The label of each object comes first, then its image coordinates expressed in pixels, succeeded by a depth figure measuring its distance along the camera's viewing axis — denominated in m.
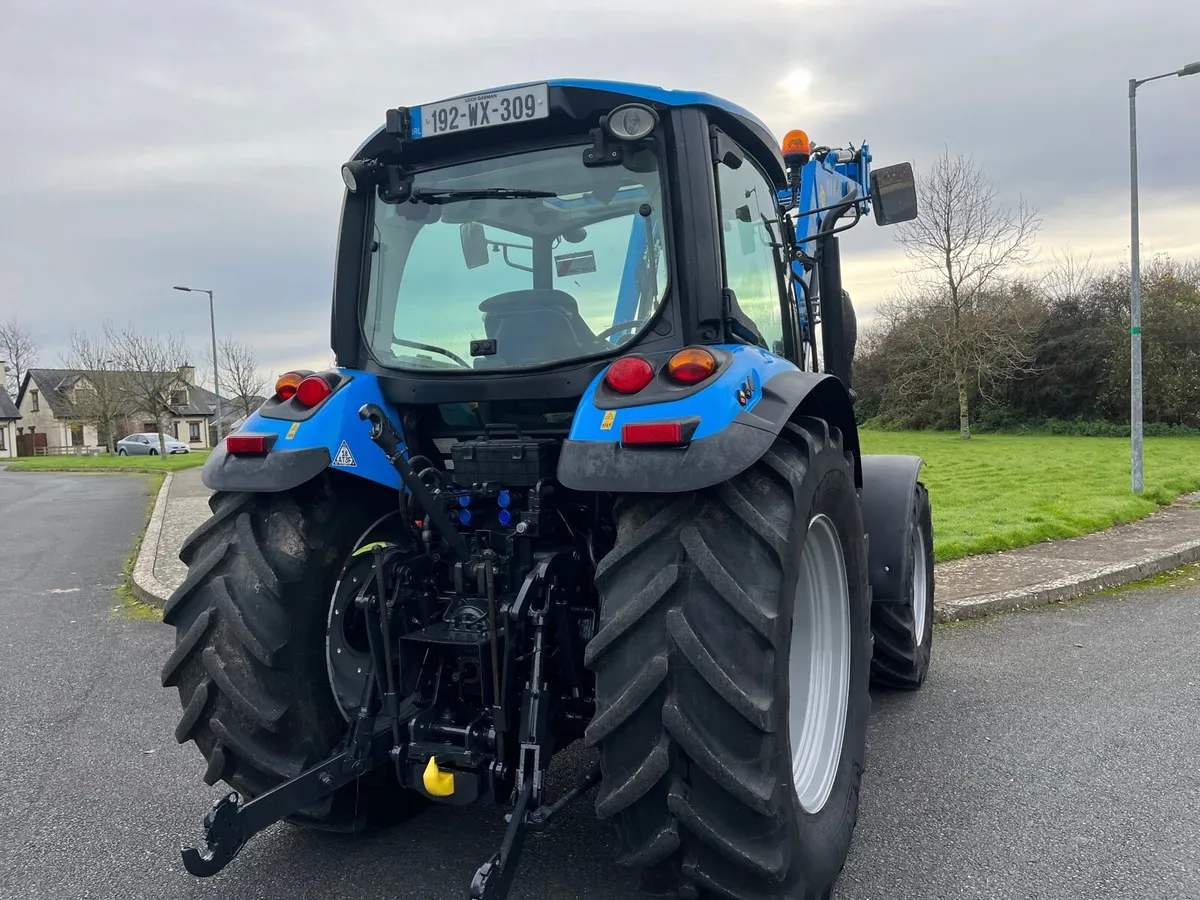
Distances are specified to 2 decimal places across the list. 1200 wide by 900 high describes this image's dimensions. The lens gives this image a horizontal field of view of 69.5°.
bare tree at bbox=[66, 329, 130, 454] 39.28
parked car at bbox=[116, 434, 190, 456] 46.62
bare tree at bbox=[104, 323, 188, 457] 35.31
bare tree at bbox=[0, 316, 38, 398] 53.72
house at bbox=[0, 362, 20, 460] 61.31
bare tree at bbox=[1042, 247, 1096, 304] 31.23
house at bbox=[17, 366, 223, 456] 56.16
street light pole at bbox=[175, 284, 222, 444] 28.48
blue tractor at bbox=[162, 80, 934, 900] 2.09
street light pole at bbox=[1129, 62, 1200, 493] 12.16
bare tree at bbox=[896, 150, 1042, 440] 25.08
